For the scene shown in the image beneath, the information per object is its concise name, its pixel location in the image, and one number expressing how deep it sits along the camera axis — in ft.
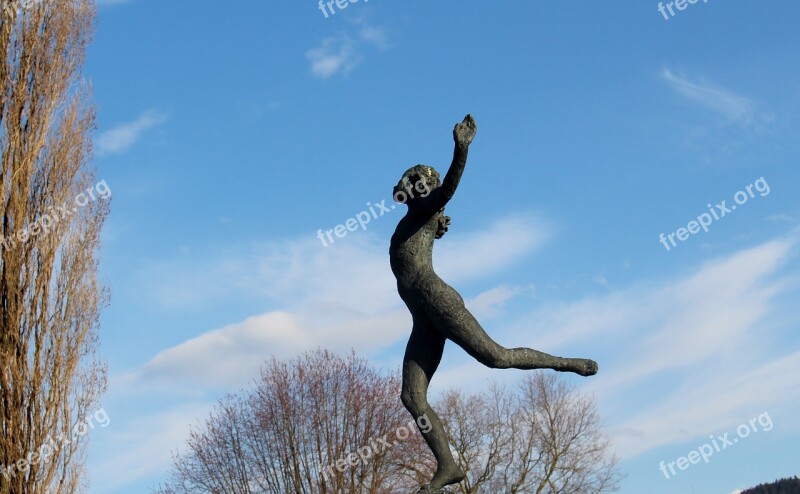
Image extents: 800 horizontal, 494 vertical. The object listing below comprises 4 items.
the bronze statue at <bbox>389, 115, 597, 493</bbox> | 20.40
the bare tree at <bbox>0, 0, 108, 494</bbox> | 45.70
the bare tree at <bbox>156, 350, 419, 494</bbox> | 75.56
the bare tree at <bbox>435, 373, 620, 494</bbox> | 96.58
